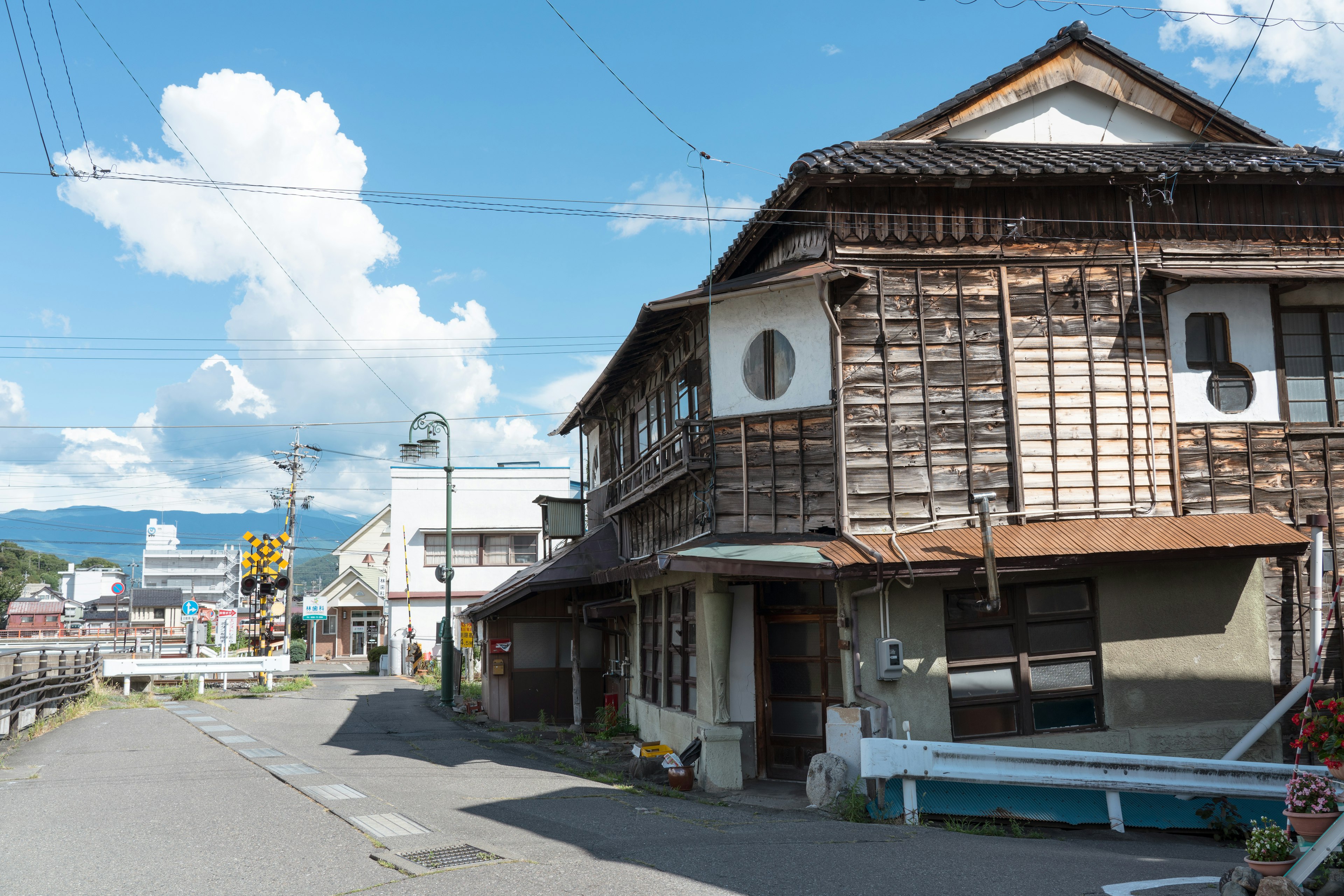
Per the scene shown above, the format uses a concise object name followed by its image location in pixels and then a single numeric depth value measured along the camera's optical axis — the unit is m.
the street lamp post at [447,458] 25.30
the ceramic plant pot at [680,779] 11.95
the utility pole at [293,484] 47.19
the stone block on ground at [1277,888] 5.97
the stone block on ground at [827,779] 10.32
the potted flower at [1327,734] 6.18
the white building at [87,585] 114.44
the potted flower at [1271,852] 6.22
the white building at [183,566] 134.00
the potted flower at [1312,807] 6.42
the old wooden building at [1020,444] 11.39
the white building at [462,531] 41.25
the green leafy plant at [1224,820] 10.28
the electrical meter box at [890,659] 10.72
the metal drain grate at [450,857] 7.53
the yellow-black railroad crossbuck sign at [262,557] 31.22
